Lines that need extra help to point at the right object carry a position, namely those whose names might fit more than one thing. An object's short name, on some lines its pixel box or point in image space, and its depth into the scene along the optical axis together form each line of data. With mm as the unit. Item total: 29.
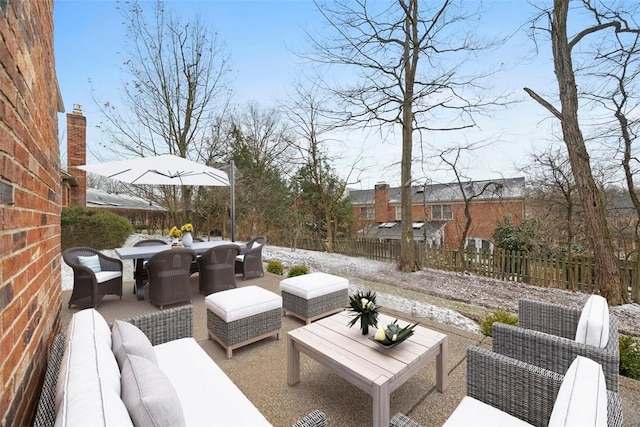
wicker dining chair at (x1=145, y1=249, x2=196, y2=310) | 4055
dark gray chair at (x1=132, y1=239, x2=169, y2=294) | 4738
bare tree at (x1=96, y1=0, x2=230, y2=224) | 9898
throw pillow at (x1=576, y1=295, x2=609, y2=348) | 1868
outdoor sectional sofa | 1002
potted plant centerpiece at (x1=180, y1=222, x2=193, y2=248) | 5148
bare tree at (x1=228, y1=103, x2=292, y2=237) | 13867
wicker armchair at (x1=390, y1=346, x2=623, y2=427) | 1558
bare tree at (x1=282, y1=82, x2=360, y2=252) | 11867
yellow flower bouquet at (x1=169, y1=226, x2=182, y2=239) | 5089
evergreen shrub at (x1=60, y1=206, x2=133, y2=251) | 8586
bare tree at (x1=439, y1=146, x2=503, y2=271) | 8594
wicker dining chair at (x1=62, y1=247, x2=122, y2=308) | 4094
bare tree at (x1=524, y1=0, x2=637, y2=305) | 5652
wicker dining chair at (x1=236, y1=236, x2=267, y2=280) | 5785
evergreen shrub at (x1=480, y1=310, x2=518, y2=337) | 3330
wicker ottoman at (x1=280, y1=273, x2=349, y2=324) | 3736
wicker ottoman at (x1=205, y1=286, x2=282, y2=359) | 2945
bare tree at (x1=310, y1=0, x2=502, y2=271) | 7832
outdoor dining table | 4430
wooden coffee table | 1863
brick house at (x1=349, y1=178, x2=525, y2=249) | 13665
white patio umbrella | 5141
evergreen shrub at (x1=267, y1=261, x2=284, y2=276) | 6461
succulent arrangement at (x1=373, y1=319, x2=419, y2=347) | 2127
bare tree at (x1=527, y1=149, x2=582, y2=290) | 8406
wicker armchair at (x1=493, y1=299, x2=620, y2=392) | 1743
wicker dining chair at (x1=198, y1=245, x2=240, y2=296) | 4676
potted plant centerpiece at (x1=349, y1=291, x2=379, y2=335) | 2389
